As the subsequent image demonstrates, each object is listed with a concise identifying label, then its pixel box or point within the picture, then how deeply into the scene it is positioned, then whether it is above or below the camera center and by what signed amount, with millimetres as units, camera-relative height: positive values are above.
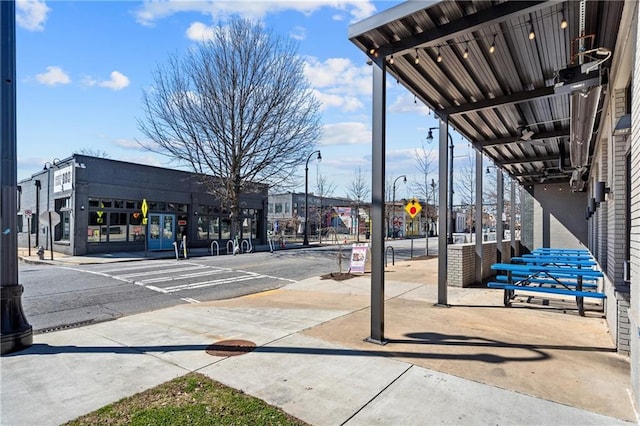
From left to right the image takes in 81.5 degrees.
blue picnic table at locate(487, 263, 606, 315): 7047 -1415
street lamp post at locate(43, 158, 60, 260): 23719 +2218
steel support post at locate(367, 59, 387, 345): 5430 +244
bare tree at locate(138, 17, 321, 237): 23047 +6017
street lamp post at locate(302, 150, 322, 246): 31209 +2471
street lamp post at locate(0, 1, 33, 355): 5164 +229
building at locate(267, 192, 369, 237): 48562 -156
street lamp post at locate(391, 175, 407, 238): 41428 +3765
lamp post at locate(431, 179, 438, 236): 29638 +2125
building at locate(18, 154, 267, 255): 20531 +437
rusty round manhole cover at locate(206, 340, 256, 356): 4977 -1866
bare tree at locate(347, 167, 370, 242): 40094 +2044
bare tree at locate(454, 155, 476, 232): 26709 +1753
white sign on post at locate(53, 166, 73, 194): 20953 +2072
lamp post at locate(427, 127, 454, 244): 21203 +2817
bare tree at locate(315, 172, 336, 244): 43569 +2930
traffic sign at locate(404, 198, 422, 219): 16312 +256
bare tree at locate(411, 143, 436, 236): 26697 +2014
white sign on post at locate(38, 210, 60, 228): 18219 -203
